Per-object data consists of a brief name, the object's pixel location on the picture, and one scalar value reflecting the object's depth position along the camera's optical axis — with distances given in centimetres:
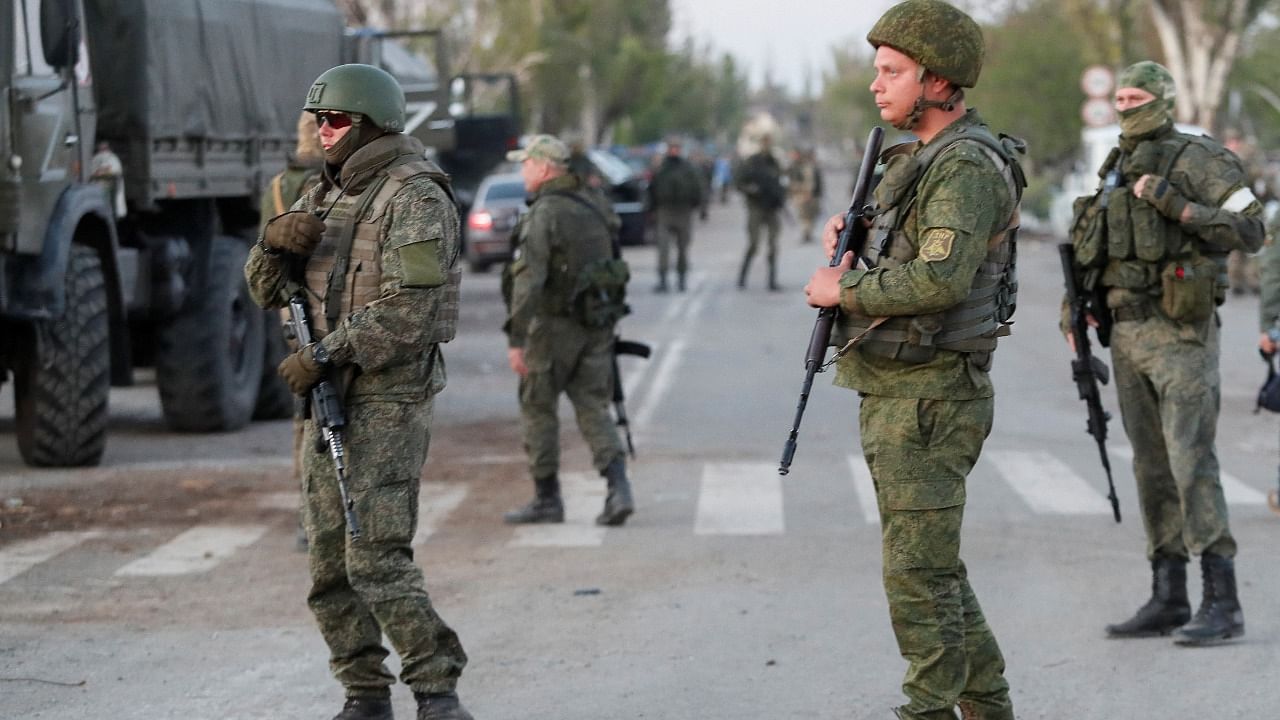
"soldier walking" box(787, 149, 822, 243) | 3866
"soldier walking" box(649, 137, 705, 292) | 2569
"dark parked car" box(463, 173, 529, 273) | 2928
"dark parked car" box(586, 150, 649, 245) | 3416
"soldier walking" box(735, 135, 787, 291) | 2600
